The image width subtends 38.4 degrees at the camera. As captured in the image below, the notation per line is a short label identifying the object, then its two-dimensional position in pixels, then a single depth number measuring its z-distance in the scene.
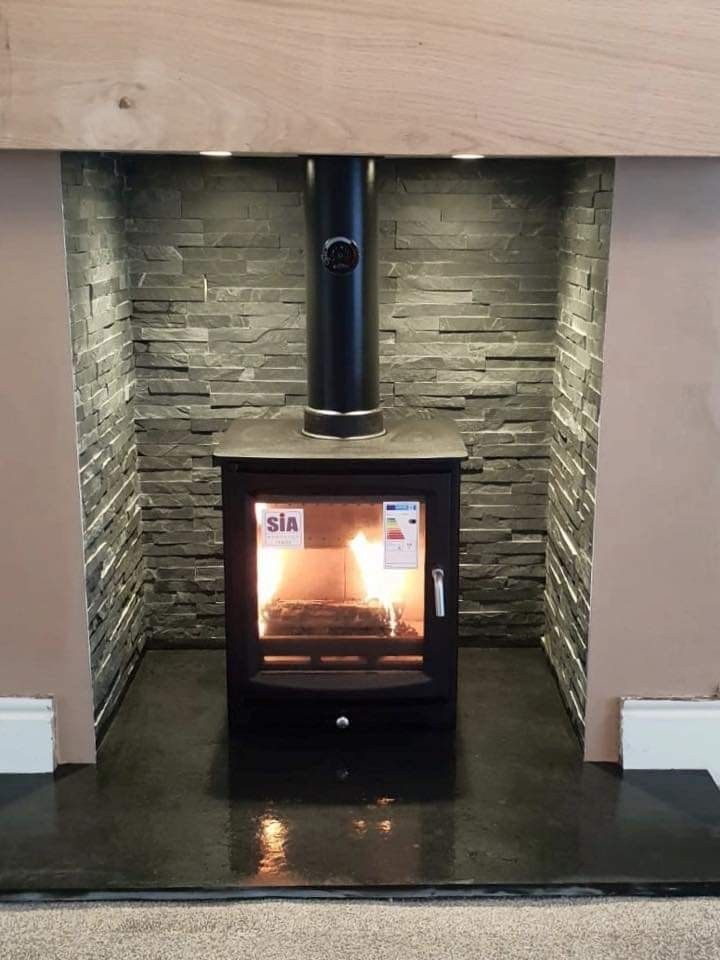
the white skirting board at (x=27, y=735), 2.41
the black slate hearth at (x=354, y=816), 2.04
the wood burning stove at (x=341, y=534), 2.39
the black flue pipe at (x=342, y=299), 2.37
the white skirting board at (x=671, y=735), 2.43
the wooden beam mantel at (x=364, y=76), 2.03
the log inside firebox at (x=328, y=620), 2.54
